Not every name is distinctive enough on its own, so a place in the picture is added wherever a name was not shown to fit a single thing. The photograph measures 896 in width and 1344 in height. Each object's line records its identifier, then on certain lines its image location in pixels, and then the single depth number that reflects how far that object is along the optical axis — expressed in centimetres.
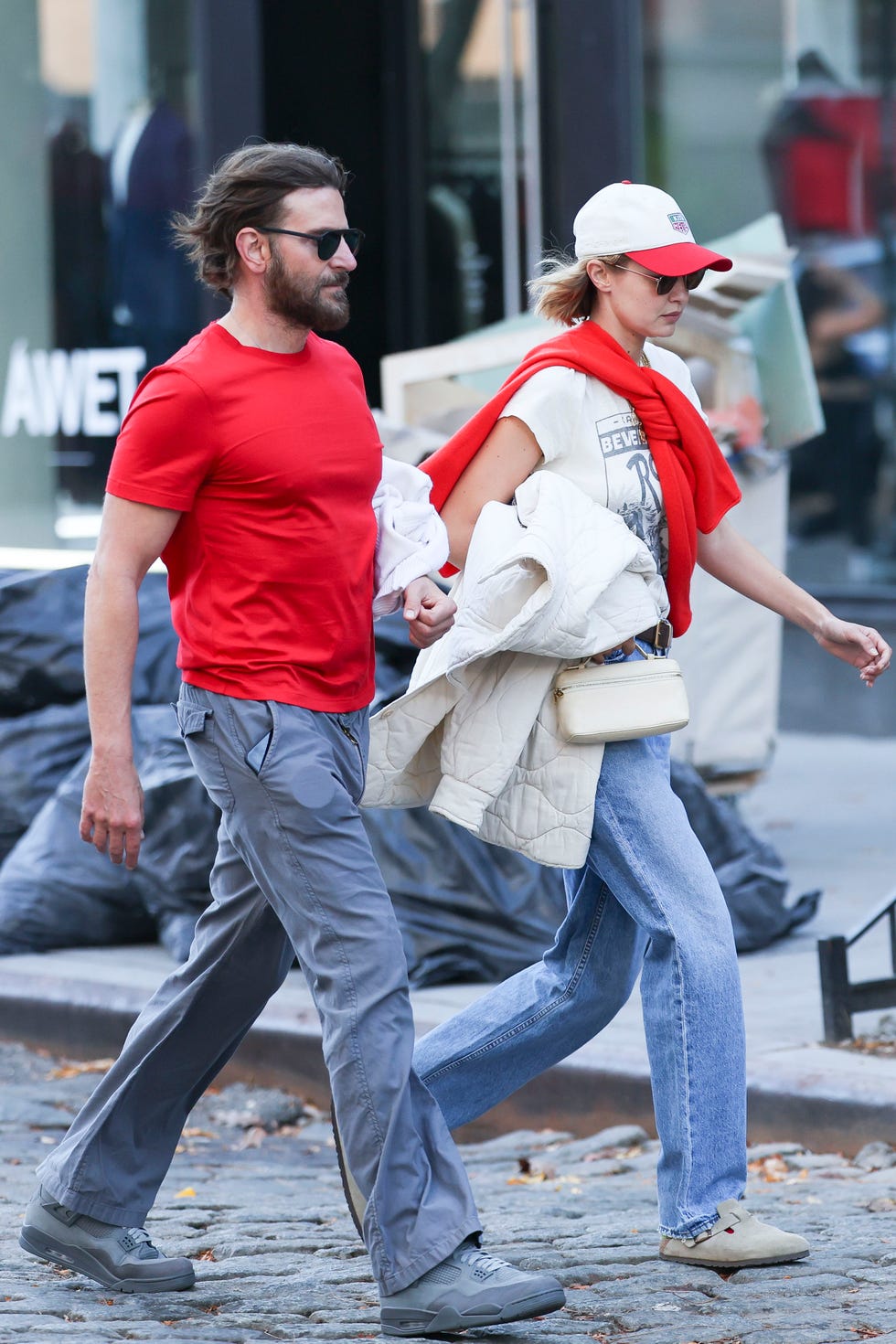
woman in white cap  748
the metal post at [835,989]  1053
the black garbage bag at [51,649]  1495
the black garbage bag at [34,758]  1458
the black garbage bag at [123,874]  1315
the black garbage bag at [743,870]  1327
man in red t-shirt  689
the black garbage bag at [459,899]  1230
